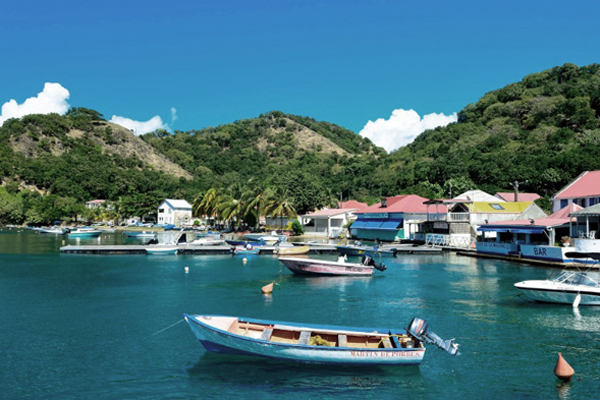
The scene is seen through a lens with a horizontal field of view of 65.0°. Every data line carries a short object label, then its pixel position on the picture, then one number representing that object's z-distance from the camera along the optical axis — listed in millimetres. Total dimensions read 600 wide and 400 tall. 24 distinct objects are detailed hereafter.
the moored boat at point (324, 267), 42250
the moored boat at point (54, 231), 110562
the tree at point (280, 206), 95938
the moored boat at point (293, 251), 57875
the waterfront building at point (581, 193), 54938
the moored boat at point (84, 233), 98562
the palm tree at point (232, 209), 102962
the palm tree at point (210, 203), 114250
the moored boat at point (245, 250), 61562
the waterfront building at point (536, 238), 46500
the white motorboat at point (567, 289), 28859
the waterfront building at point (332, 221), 92625
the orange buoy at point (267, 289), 34281
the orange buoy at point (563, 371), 17750
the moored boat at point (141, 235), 97562
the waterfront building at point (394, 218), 75438
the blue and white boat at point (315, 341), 18156
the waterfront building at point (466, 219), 65938
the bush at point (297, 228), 96812
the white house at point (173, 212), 139625
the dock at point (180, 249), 62031
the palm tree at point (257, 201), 98375
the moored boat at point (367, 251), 58000
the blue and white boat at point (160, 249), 61219
